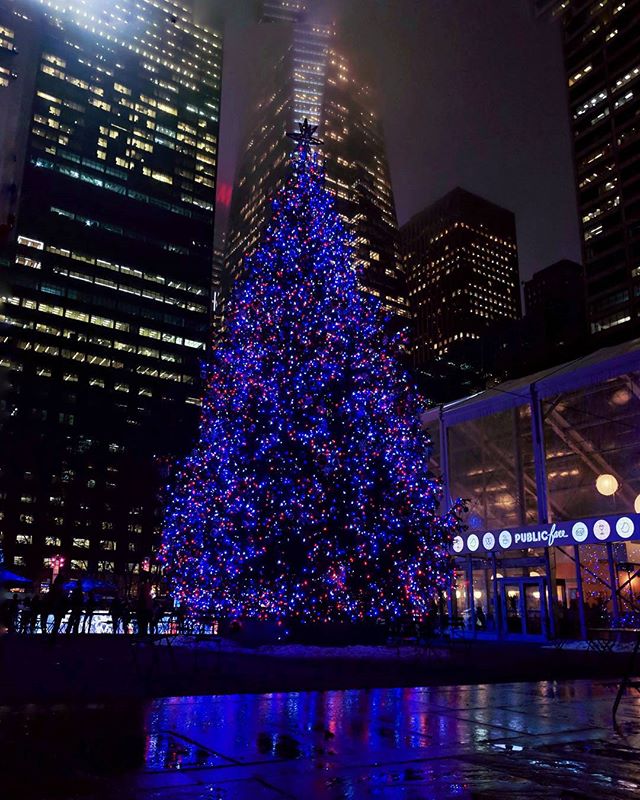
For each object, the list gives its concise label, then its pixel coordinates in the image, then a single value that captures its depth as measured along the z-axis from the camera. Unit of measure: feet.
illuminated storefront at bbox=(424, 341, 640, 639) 79.30
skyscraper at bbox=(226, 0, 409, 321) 517.96
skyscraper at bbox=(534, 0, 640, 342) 352.69
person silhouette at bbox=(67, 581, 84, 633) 69.87
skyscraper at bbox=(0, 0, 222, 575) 250.78
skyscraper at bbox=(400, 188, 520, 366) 617.21
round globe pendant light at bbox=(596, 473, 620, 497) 78.12
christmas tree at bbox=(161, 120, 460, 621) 55.42
